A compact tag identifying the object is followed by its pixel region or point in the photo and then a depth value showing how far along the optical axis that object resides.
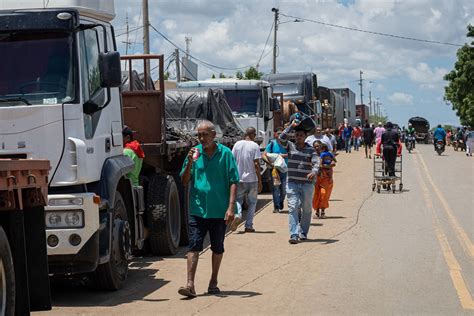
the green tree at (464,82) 60.62
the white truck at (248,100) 22.67
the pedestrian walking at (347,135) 50.25
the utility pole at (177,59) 46.38
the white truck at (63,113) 9.02
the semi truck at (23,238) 6.70
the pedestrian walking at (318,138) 18.75
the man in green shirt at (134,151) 12.21
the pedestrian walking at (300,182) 14.13
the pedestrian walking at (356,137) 54.39
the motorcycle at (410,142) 53.17
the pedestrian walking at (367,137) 43.44
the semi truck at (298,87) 33.88
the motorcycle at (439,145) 48.12
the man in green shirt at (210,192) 9.77
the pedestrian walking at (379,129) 36.46
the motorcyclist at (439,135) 48.12
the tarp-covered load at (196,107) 17.83
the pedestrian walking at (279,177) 18.84
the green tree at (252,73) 70.04
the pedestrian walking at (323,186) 17.61
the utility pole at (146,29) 29.28
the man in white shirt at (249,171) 15.70
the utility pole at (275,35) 56.41
